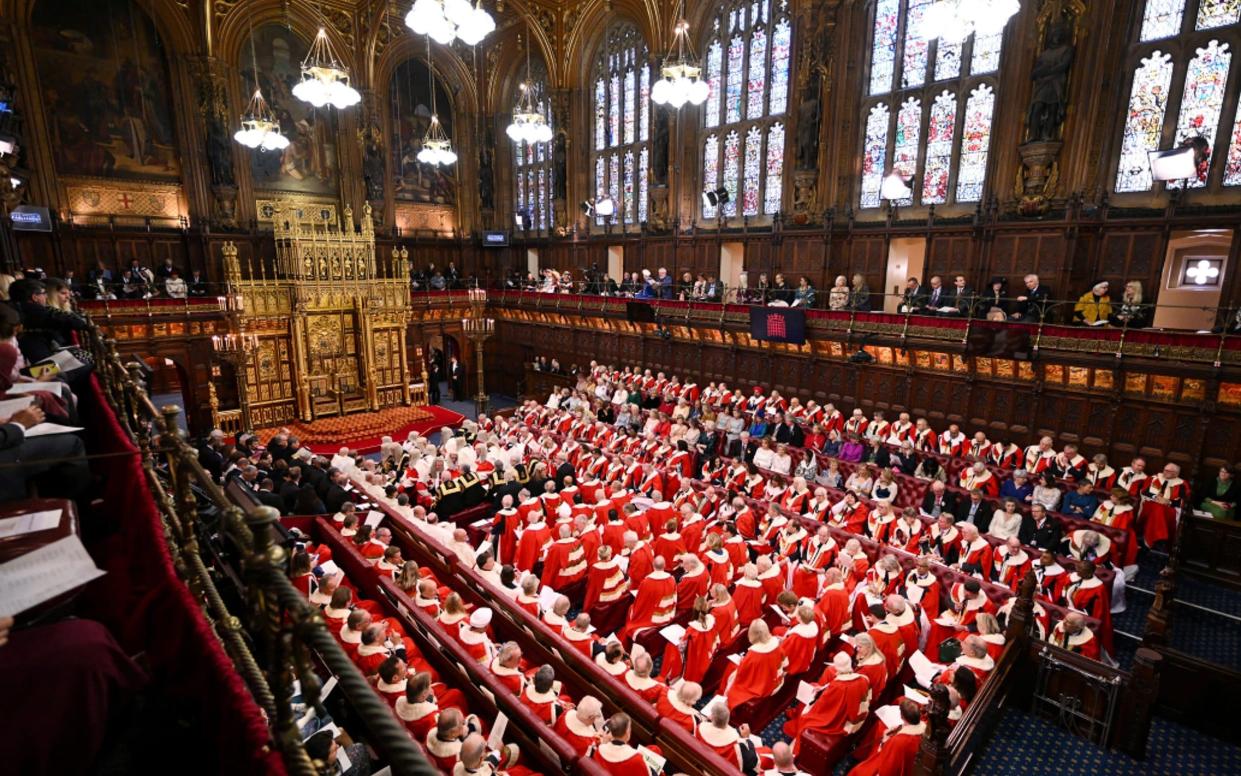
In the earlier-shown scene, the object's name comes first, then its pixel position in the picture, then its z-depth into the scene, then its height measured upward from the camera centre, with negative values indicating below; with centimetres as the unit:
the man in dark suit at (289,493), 940 -354
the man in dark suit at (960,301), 1355 -54
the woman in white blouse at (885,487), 1105 -394
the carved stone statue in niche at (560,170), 2562 +451
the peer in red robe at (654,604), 787 -442
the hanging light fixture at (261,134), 1645 +384
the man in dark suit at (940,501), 1067 -406
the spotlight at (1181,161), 1112 +230
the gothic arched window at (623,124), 2322 +612
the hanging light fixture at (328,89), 1148 +361
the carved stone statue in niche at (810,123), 1720 +451
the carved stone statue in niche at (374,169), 2462 +432
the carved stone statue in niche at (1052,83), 1305 +440
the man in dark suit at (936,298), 1425 -47
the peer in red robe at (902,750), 520 -415
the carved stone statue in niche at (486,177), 2773 +453
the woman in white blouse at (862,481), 1140 -394
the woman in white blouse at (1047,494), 1034 -376
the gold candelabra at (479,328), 2100 -195
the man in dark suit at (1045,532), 921 -395
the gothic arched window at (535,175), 2644 +463
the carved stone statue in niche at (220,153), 2100 +418
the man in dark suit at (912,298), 1416 -48
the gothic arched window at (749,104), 1891 +578
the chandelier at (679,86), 1122 +363
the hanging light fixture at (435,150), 1773 +378
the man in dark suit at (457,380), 2423 -446
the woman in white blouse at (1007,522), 966 -401
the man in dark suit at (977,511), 1017 -409
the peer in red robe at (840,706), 587 -431
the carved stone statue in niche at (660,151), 2144 +454
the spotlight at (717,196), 1914 +260
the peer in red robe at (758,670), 632 -426
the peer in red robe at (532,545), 952 -437
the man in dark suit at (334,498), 971 -373
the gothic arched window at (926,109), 1507 +456
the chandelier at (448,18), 771 +340
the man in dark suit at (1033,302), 1270 -50
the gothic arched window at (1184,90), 1187 +397
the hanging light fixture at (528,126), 1455 +366
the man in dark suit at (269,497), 863 -343
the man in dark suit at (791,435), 1416 -379
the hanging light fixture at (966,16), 738 +346
